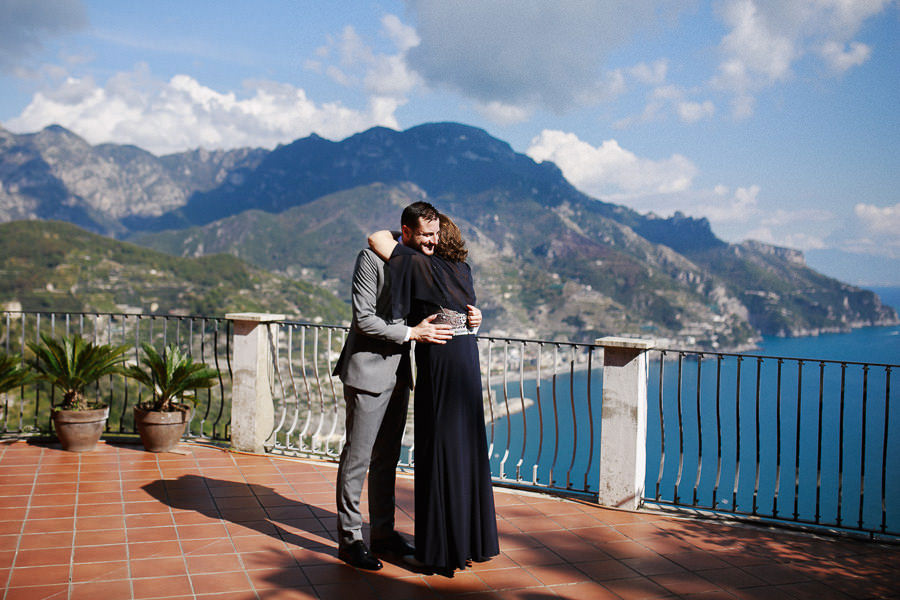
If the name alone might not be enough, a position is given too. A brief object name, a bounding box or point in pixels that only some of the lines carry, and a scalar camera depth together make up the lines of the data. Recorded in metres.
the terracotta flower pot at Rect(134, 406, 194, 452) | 5.14
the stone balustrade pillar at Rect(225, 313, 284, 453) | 5.30
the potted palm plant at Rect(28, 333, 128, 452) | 5.12
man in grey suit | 2.82
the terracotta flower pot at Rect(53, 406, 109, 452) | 5.10
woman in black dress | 2.82
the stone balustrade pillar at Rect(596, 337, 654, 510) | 4.14
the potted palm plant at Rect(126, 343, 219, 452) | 5.16
